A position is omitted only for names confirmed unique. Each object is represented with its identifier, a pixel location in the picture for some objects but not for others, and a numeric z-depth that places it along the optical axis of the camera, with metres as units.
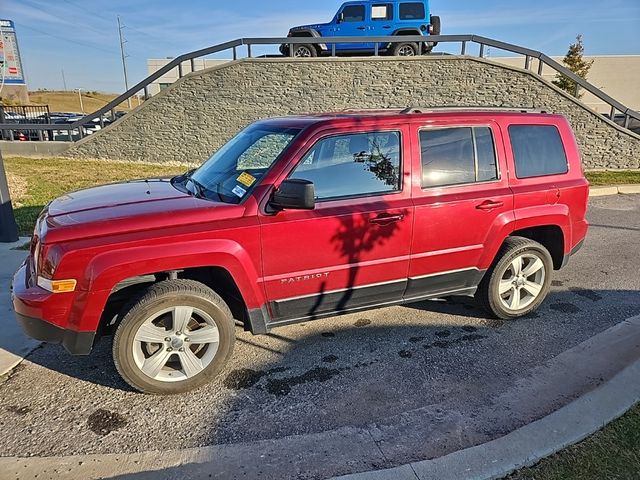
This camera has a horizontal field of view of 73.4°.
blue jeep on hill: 15.91
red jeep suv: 2.81
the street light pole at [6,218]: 5.87
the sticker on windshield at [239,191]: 3.15
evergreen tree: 28.00
